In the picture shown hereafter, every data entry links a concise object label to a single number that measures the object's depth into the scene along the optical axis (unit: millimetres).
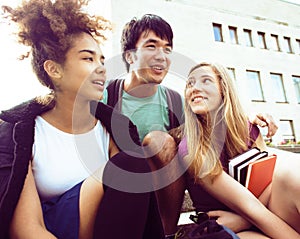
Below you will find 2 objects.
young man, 1021
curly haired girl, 528
